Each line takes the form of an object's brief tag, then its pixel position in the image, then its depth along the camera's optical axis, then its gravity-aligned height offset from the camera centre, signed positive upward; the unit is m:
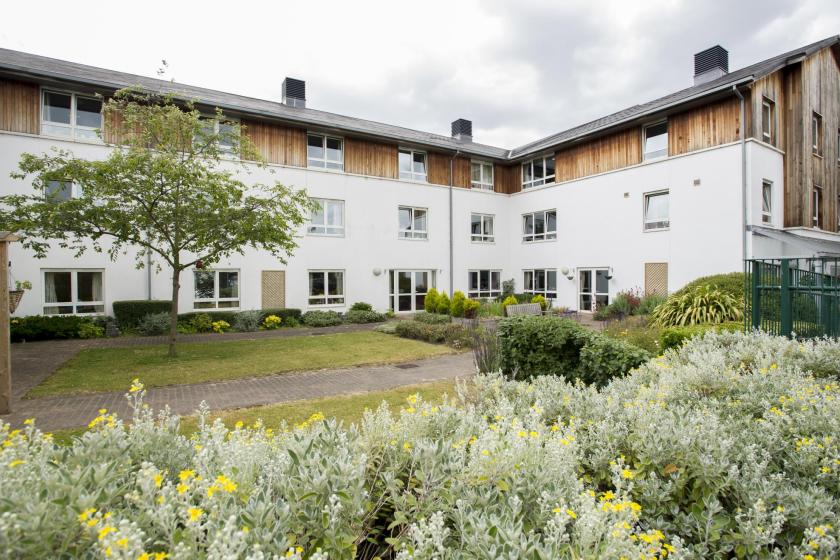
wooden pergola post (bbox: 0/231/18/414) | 6.63 -0.92
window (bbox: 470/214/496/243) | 25.70 +3.17
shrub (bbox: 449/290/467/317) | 20.81 -1.18
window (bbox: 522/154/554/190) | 24.94 +6.51
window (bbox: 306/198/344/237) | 20.94 +3.10
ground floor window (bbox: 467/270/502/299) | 25.31 -0.20
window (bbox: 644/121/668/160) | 19.53 +6.46
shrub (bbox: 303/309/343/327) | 18.91 -1.66
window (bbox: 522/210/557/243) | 24.44 +3.22
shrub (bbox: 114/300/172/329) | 16.28 -1.08
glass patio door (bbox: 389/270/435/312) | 22.92 -0.38
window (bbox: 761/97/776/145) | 17.73 +6.64
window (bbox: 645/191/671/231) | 19.38 +3.16
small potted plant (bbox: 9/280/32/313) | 12.31 -0.43
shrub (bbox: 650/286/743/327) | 13.83 -0.96
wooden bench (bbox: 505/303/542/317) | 19.06 -1.29
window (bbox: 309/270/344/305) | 20.80 -0.27
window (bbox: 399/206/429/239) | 23.55 +3.24
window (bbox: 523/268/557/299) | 24.12 -0.10
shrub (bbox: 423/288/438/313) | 21.92 -1.03
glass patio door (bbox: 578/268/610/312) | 21.50 -0.41
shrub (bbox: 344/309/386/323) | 20.19 -1.66
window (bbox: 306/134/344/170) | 21.12 +6.53
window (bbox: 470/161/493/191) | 26.02 +6.48
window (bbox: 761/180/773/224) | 17.55 +3.21
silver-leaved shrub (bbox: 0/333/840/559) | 1.52 -0.96
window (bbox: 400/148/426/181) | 23.73 +6.53
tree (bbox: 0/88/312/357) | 10.12 +2.12
